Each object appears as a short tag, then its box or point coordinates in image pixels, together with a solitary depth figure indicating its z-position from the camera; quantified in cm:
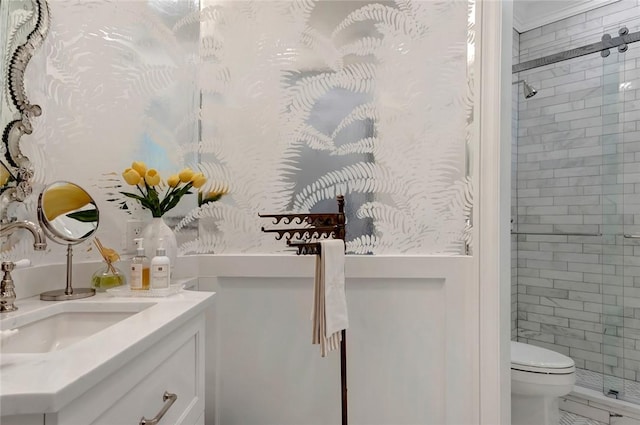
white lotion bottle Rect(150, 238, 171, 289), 112
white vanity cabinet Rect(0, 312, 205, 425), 55
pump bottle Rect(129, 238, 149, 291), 114
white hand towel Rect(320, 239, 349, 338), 127
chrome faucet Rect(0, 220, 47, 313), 88
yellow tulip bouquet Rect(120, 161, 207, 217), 124
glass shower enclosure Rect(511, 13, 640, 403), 237
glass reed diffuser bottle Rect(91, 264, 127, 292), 117
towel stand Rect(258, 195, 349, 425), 133
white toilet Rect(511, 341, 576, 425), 177
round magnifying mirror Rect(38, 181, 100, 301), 104
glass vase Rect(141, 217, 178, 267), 125
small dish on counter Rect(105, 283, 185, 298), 110
